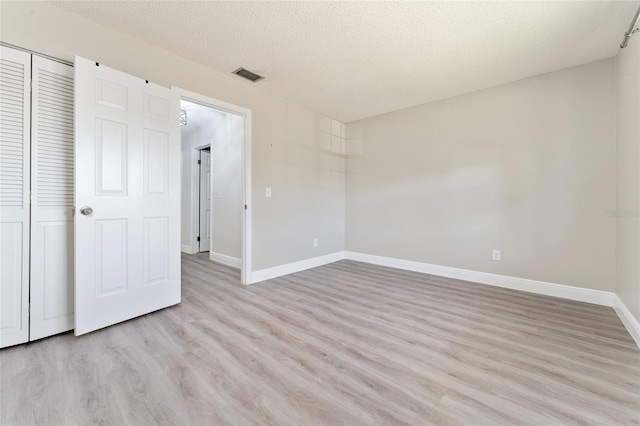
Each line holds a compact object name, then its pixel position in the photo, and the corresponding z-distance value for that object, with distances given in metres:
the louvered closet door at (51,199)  1.89
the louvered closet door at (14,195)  1.77
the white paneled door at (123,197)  1.98
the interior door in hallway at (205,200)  5.31
